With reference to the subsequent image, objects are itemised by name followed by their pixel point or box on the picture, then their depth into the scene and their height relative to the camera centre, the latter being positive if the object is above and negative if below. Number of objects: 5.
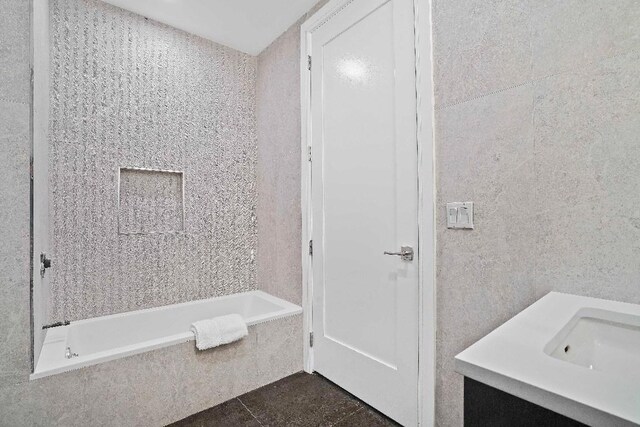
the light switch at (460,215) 1.32 +0.00
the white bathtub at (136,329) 1.48 -0.70
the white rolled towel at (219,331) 1.75 -0.67
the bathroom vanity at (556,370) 0.44 -0.27
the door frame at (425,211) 1.44 +0.03
